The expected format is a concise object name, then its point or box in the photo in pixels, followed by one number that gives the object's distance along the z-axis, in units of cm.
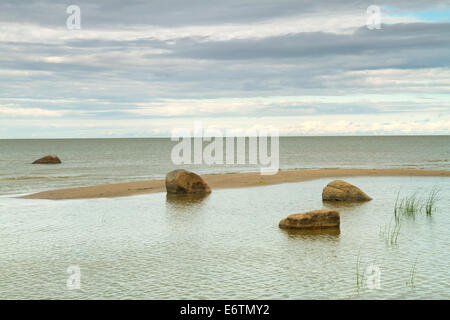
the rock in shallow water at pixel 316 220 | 1866
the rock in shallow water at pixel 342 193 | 2627
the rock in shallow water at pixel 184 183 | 3103
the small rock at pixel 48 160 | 7625
